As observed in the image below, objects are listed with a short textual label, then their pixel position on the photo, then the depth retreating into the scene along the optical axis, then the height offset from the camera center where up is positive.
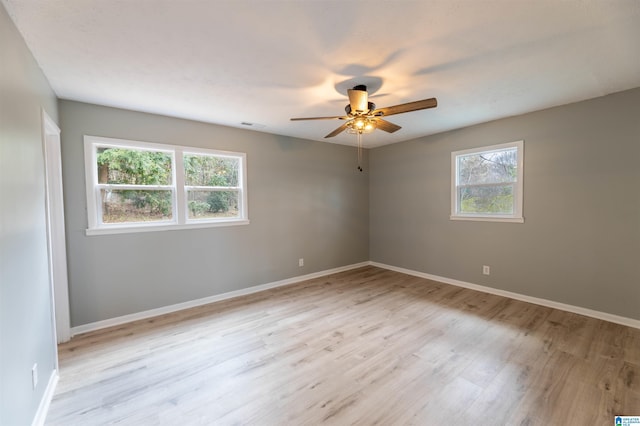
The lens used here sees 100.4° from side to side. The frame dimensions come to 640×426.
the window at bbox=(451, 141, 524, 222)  3.70 +0.24
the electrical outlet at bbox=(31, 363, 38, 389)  1.67 -1.08
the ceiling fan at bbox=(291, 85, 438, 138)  2.28 +0.81
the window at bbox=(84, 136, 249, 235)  3.04 +0.22
